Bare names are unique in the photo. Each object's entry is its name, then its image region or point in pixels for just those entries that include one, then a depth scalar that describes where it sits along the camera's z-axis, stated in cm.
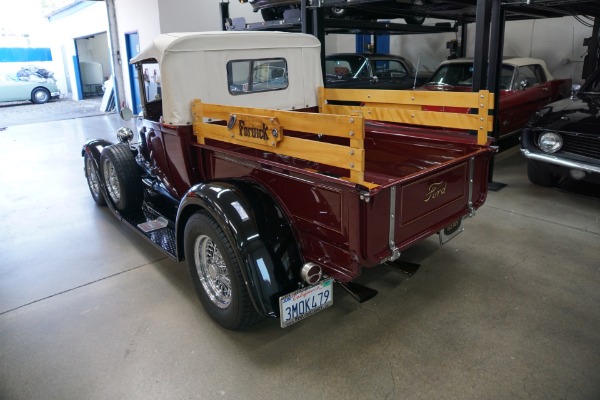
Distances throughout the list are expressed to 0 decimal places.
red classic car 689
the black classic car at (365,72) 877
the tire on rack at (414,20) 900
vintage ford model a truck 240
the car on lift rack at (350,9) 622
